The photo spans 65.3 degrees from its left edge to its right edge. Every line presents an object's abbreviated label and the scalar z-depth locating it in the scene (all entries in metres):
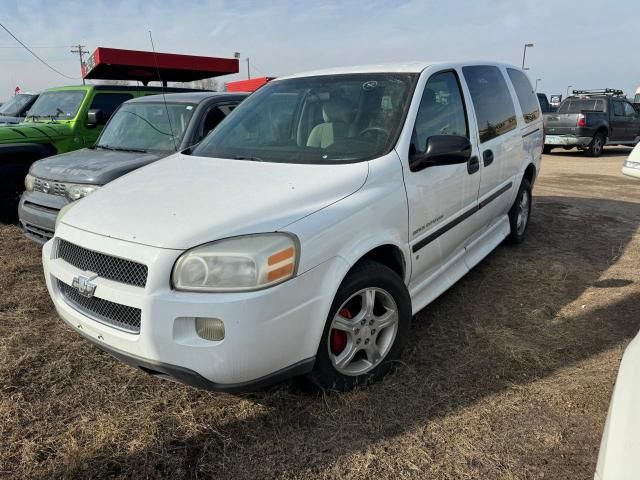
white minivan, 2.11
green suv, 6.02
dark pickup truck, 14.29
